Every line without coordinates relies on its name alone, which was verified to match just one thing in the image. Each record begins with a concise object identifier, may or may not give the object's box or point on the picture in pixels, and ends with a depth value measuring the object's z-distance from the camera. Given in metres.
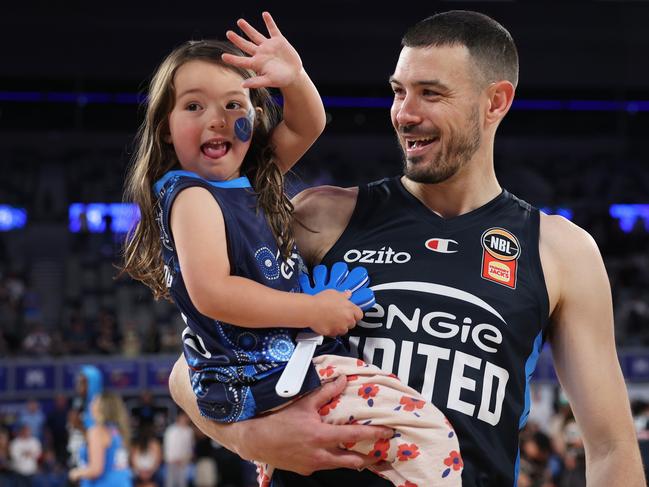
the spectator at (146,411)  11.28
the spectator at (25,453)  9.78
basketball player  2.12
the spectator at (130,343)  12.98
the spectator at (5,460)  9.17
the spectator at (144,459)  8.92
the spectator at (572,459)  6.91
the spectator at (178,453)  10.16
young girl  1.91
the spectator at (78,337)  13.12
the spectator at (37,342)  12.76
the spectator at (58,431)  10.68
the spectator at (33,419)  10.87
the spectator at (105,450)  6.73
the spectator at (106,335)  12.94
